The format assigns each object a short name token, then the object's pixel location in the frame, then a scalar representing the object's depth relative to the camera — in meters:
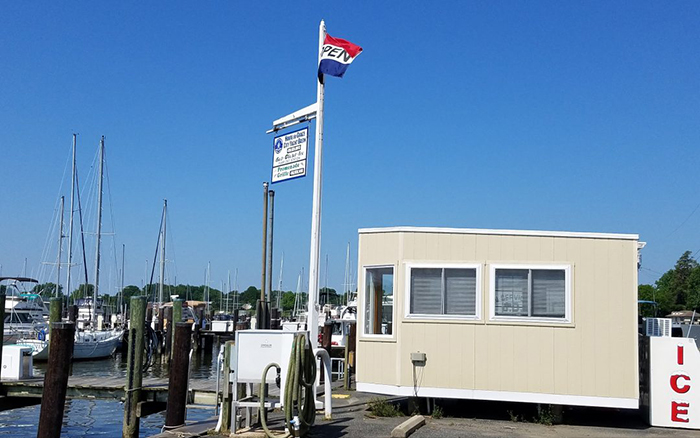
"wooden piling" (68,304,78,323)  43.50
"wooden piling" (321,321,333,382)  25.56
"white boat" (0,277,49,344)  47.12
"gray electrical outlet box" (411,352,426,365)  13.31
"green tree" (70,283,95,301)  52.66
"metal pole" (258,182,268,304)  24.19
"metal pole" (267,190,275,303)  25.55
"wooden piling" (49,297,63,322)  25.70
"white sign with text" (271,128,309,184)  14.45
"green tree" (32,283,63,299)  51.70
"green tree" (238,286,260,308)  165.10
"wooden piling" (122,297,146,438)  15.32
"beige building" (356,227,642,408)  13.02
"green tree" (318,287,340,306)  92.16
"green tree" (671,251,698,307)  114.31
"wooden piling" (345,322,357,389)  17.88
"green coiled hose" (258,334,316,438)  10.62
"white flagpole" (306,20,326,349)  13.61
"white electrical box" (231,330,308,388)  11.34
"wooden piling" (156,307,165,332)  51.94
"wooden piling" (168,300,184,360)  24.78
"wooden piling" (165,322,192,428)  13.76
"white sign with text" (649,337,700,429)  12.95
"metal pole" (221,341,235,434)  11.79
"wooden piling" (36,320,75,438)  12.40
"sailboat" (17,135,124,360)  41.66
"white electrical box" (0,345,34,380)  20.77
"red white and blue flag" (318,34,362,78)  14.38
